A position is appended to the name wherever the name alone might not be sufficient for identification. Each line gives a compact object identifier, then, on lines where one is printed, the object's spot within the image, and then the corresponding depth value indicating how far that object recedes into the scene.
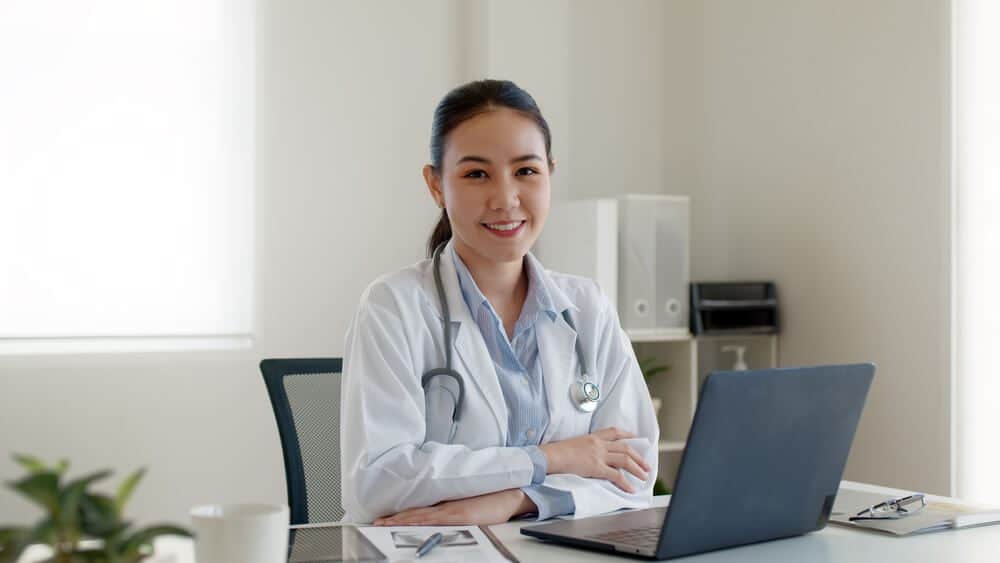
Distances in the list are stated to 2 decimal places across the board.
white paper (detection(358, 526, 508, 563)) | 1.28
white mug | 0.95
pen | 1.28
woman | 1.61
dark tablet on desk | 1.22
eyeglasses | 1.54
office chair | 2.01
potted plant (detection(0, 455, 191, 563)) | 0.70
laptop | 1.24
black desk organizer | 3.67
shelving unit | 3.73
